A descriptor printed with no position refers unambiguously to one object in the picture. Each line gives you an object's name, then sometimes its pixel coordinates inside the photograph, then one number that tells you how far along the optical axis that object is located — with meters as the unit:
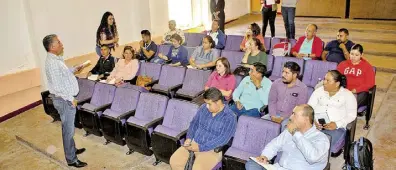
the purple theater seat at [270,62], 5.55
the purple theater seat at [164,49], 6.44
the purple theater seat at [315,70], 4.89
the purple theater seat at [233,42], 6.98
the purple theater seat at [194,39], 7.39
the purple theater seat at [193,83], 5.06
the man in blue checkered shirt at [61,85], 3.74
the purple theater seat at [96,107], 4.61
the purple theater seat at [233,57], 5.79
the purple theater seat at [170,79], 5.26
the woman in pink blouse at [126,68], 5.57
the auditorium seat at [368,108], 4.36
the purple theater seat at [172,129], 3.72
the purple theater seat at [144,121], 4.00
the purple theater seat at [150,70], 5.63
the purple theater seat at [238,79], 4.79
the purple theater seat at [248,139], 3.33
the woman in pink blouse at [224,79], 4.46
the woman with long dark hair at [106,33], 6.45
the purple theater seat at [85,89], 5.17
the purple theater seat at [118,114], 4.29
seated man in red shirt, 5.79
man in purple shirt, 3.90
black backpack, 3.20
